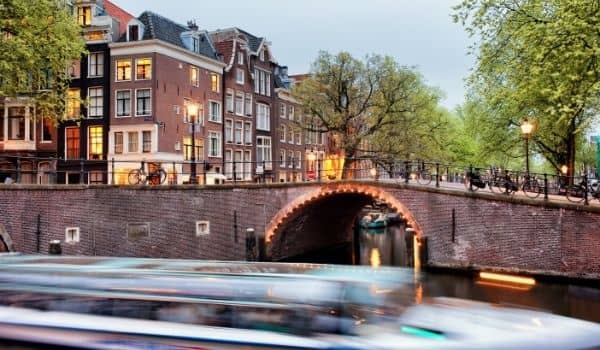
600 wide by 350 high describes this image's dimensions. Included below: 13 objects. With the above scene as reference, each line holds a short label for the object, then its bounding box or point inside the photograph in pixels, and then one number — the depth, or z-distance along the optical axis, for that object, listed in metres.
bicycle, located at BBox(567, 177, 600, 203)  18.38
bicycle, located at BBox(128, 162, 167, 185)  23.60
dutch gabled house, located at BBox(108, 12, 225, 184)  33.56
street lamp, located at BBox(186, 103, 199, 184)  21.44
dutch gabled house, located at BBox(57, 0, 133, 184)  34.19
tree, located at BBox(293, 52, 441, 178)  37.50
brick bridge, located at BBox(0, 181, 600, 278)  18.31
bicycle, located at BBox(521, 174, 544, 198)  19.50
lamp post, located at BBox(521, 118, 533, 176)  21.34
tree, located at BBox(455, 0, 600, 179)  14.85
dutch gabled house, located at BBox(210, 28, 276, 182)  40.72
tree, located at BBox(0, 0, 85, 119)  21.36
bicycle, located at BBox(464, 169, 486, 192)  20.30
